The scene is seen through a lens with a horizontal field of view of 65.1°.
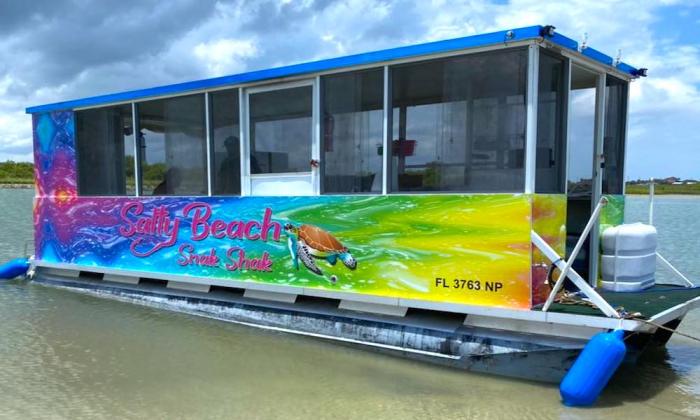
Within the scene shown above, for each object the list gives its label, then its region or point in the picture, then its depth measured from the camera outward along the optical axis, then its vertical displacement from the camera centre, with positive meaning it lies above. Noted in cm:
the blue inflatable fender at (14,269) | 905 -158
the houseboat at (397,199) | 449 -25
